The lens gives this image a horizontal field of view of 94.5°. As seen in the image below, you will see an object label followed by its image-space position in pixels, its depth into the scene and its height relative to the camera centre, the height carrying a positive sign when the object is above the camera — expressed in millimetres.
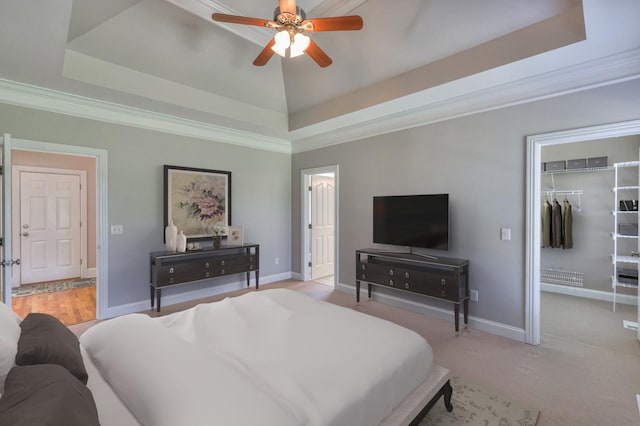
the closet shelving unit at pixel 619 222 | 3879 -189
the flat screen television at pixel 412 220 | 3492 -118
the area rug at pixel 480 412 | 1905 -1353
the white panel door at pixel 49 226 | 5168 -256
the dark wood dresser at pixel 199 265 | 3740 -736
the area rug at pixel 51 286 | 4719 -1270
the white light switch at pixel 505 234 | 3144 -246
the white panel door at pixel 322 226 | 5562 -280
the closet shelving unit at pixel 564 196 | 4457 +80
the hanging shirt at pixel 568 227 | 4441 -246
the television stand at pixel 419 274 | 3223 -759
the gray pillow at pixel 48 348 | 1221 -592
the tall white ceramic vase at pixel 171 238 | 3930 -347
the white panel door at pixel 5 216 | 2777 -35
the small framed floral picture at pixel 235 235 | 4641 -366
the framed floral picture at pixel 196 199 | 4121 +186
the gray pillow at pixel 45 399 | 832 -577
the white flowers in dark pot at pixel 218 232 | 4363 -301
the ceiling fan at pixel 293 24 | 2064 +1339
